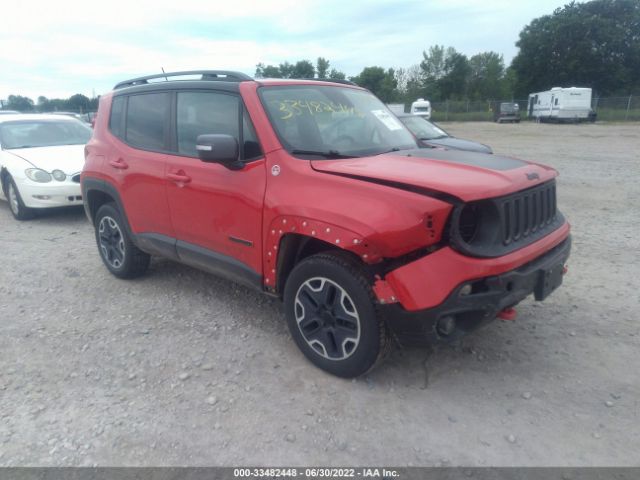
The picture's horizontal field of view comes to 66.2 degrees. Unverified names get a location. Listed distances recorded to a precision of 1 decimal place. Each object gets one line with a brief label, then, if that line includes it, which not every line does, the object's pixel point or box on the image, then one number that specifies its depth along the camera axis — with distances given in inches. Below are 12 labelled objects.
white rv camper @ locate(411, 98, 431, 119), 1642.5
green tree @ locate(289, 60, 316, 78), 2116.0
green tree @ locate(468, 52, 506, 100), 2637.8
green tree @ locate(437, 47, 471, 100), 2652.6
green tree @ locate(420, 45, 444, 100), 2706.7
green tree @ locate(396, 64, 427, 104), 2576.0
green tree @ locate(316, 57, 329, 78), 2388.0
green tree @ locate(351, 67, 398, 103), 2430.0
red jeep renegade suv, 105.7
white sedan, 287.0
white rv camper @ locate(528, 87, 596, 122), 1428.4
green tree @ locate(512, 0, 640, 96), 2226.9
